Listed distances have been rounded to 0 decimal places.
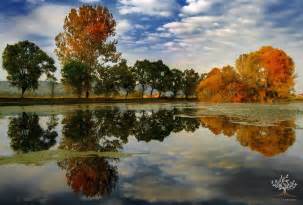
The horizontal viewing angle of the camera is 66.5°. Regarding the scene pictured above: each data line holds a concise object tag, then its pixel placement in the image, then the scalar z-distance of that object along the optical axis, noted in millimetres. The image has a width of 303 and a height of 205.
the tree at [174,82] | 64942
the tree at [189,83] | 67971
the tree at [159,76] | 62541
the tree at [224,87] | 35479
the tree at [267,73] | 37641
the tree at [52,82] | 42862
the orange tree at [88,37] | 42127
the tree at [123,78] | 47086
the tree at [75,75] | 41793
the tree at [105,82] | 45523
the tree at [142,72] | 61427
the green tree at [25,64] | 40234
